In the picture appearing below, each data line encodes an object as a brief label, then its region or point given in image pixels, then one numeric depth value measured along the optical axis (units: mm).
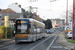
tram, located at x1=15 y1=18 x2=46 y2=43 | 23131
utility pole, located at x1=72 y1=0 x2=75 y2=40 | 28128
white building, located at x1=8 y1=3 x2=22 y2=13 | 79469
